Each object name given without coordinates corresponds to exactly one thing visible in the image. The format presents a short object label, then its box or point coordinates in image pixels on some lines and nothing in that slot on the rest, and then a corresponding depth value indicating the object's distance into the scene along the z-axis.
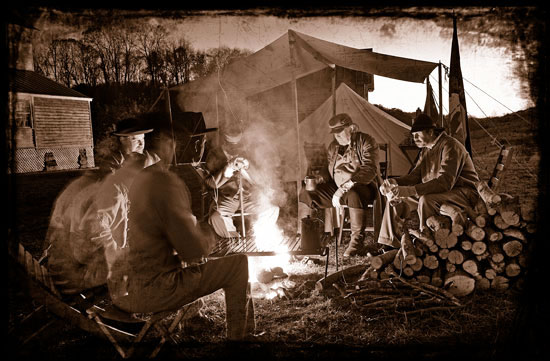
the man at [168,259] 2.35
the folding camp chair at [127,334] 2.50
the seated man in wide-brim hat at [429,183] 3.94
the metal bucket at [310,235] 3.65
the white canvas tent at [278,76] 4.86
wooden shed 11.45
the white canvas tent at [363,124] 7.31
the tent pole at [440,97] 5.27
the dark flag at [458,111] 4.90
